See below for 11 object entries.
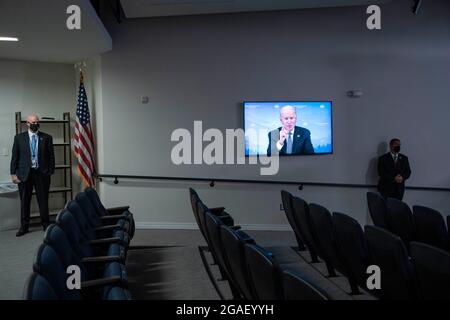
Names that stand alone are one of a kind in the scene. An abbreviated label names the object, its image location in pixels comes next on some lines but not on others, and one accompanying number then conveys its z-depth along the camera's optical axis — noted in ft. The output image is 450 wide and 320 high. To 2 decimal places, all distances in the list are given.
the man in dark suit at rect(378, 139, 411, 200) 20.61
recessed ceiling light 17.49
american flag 20.94
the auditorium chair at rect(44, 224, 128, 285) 8.12
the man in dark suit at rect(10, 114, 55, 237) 20.08
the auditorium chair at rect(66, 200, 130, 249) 11.36
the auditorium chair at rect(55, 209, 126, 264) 9.75
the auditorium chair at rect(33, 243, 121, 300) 6.64
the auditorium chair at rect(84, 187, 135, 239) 14.38
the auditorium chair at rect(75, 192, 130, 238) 12.74
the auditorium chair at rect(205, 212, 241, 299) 9.99
